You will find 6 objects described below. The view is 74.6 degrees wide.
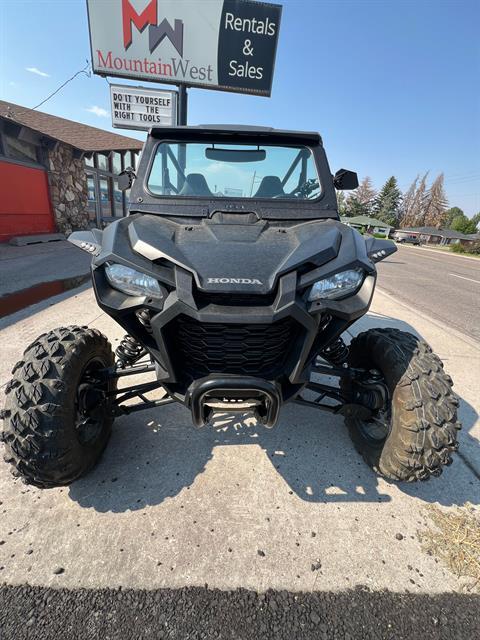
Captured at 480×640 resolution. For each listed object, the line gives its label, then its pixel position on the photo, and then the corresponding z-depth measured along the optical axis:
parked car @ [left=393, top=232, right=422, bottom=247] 53.76
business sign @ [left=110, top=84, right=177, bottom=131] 9.85
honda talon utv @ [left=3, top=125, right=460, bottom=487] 1.62
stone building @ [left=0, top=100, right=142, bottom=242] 11.94
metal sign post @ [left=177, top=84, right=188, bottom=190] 9.90
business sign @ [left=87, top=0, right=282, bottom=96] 9.18
